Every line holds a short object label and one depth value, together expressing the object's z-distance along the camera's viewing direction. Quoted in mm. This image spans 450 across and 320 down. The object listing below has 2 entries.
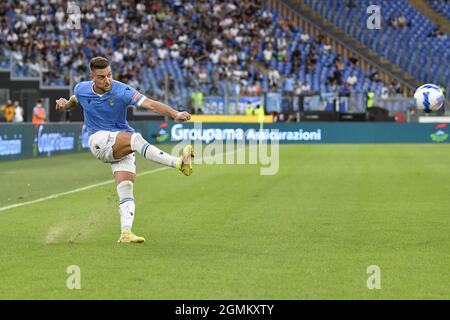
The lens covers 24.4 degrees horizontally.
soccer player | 11906
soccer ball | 18016
